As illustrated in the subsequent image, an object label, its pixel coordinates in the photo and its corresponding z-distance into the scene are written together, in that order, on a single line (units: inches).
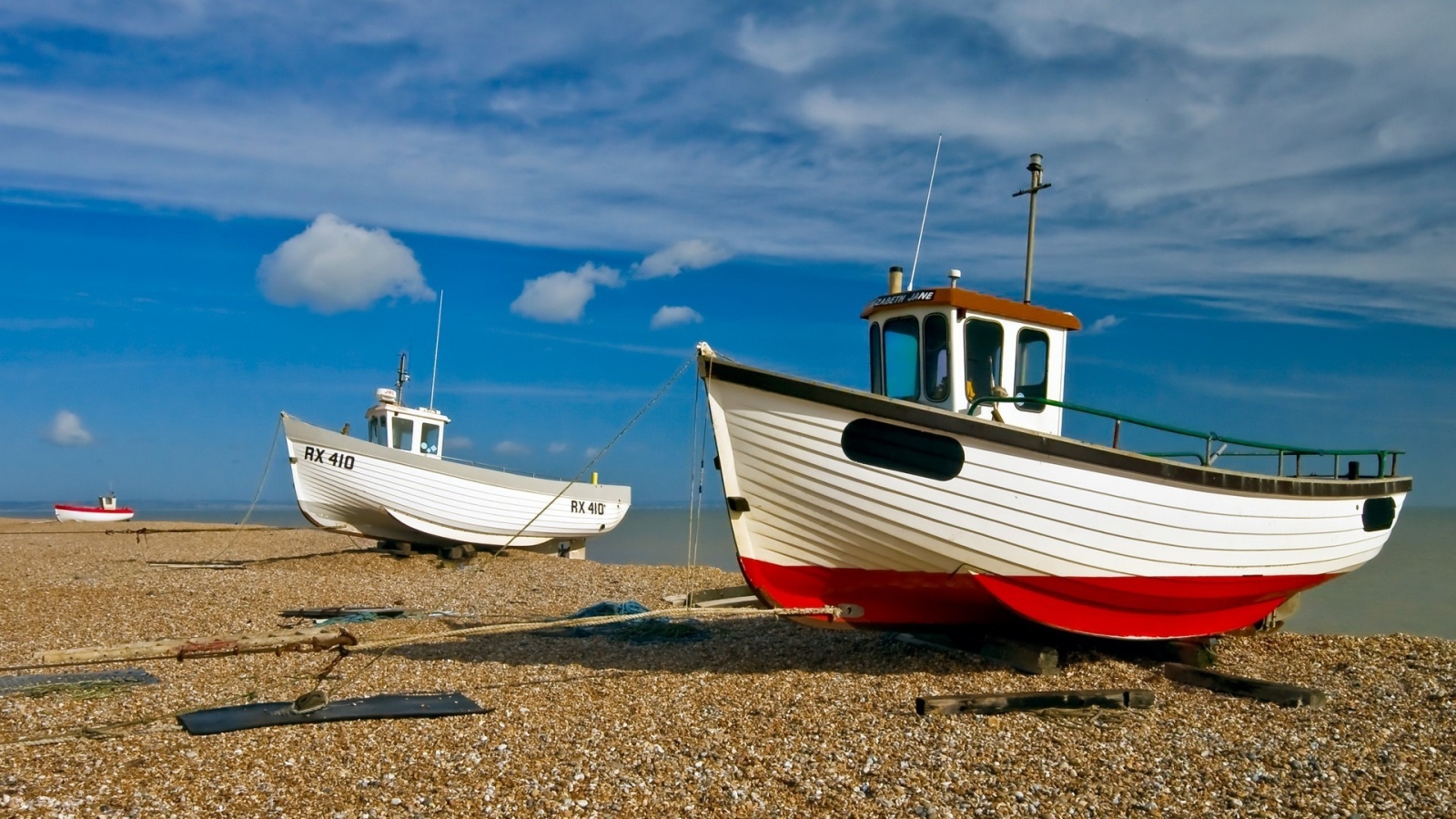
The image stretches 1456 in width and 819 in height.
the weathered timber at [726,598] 381.4
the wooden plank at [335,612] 429.7
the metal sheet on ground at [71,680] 268.8
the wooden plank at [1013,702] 245.3
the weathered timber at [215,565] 666.8
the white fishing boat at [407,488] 671.1
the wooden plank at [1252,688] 268.1
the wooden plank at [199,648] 230.1
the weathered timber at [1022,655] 297.7
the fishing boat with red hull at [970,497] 270.4
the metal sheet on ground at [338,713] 228.8
